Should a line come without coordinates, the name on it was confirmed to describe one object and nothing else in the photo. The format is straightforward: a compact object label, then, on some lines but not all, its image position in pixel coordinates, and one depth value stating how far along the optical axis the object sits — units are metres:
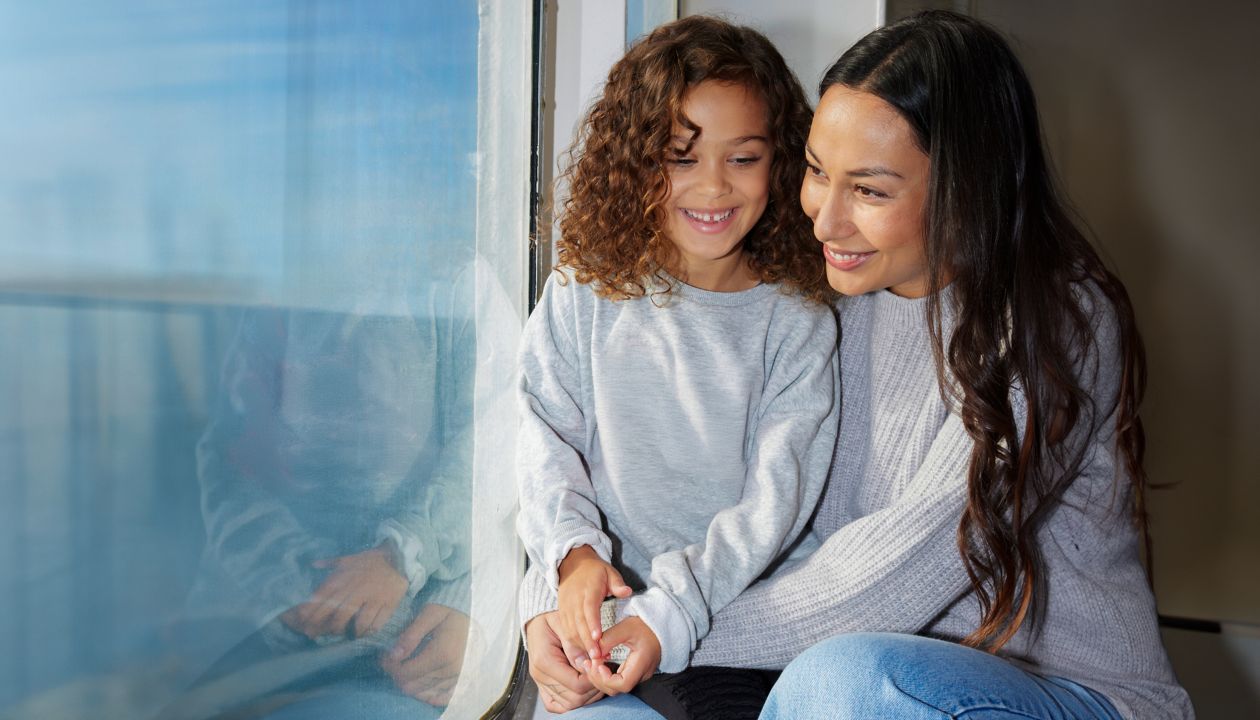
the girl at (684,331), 1.02
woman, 0.88
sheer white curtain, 1.13
